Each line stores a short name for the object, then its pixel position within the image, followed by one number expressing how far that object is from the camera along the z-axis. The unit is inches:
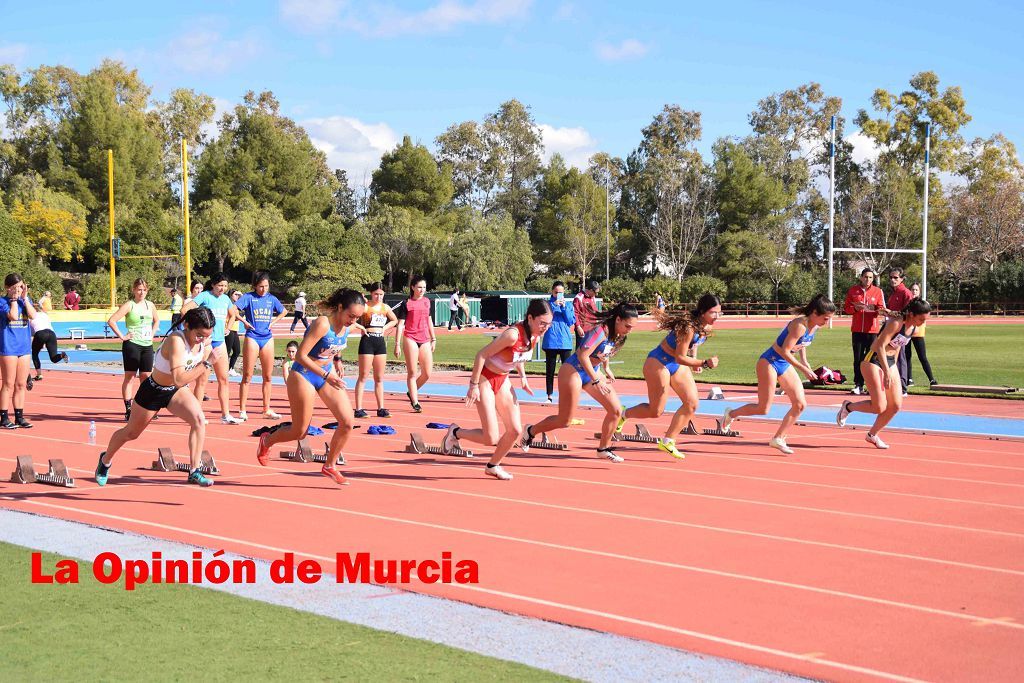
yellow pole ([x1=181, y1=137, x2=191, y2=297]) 1964.7
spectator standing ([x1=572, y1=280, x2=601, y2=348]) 616.3
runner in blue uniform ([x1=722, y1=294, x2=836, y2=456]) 522.0
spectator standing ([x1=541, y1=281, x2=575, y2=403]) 713.0
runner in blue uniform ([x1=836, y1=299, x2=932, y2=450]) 526.3
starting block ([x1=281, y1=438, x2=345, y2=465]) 483.2
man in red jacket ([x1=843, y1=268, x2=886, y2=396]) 741.3
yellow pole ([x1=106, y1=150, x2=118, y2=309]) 2129.7
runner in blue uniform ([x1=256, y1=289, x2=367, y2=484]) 403.2
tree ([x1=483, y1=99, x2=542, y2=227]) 3575.3
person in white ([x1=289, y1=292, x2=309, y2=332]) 1911.7
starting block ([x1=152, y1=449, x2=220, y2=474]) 442.3
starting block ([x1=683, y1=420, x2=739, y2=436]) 589.7
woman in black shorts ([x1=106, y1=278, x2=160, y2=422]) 588.7
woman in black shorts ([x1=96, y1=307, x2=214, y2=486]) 385.4
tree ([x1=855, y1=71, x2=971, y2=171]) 3462.1
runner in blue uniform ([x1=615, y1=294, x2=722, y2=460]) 494.3
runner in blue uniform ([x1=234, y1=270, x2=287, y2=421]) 620.1
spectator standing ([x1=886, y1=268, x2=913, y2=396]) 774.5
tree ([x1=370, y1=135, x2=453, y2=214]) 3316.9
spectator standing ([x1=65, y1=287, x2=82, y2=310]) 2266.2
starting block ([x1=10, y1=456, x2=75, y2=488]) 414.3
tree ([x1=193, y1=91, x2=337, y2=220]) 3218.5
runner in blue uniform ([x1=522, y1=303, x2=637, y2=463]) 472.7
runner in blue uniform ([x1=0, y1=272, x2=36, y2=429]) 577.9
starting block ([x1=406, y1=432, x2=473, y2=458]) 514.3
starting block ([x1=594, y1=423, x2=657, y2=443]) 566.9
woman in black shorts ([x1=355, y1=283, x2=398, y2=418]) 629.3
